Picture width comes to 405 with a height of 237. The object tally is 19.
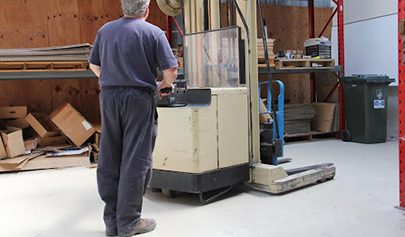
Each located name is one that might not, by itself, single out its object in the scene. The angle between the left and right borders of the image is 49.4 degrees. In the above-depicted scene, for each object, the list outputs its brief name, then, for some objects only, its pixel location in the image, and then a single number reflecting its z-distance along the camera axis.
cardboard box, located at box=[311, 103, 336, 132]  6.91
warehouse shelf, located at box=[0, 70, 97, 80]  5.08
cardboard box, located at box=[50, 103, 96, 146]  5.39
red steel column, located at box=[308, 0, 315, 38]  7.24
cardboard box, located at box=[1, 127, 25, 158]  5.13
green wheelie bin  6.21
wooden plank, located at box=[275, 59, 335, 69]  6.35
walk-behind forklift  3.47
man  2.74
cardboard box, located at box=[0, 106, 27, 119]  5.52
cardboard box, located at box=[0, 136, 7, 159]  5.15
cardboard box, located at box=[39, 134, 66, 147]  5.57
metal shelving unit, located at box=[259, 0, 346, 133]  6.59
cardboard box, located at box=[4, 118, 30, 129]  5.57
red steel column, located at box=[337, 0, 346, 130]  6.75
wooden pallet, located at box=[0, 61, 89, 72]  5.12
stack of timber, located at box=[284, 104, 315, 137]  6.74
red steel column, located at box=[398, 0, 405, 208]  3.02
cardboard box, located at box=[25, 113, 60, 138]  5.46
